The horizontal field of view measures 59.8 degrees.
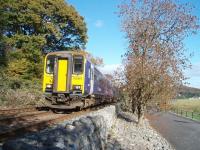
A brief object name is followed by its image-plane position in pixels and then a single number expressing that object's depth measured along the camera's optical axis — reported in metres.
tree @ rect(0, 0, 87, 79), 14.32
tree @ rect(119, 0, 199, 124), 9.17
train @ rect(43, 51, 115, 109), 9.29
